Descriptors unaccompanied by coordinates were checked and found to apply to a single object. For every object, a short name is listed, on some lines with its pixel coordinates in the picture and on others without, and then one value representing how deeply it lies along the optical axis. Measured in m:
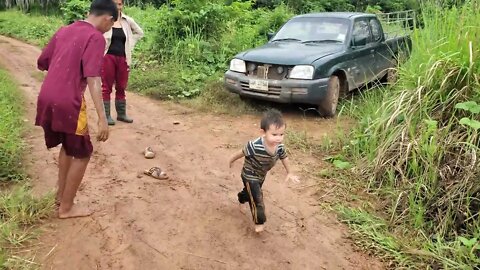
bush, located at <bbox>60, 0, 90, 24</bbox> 12.96
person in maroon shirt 3.14
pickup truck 6.18
